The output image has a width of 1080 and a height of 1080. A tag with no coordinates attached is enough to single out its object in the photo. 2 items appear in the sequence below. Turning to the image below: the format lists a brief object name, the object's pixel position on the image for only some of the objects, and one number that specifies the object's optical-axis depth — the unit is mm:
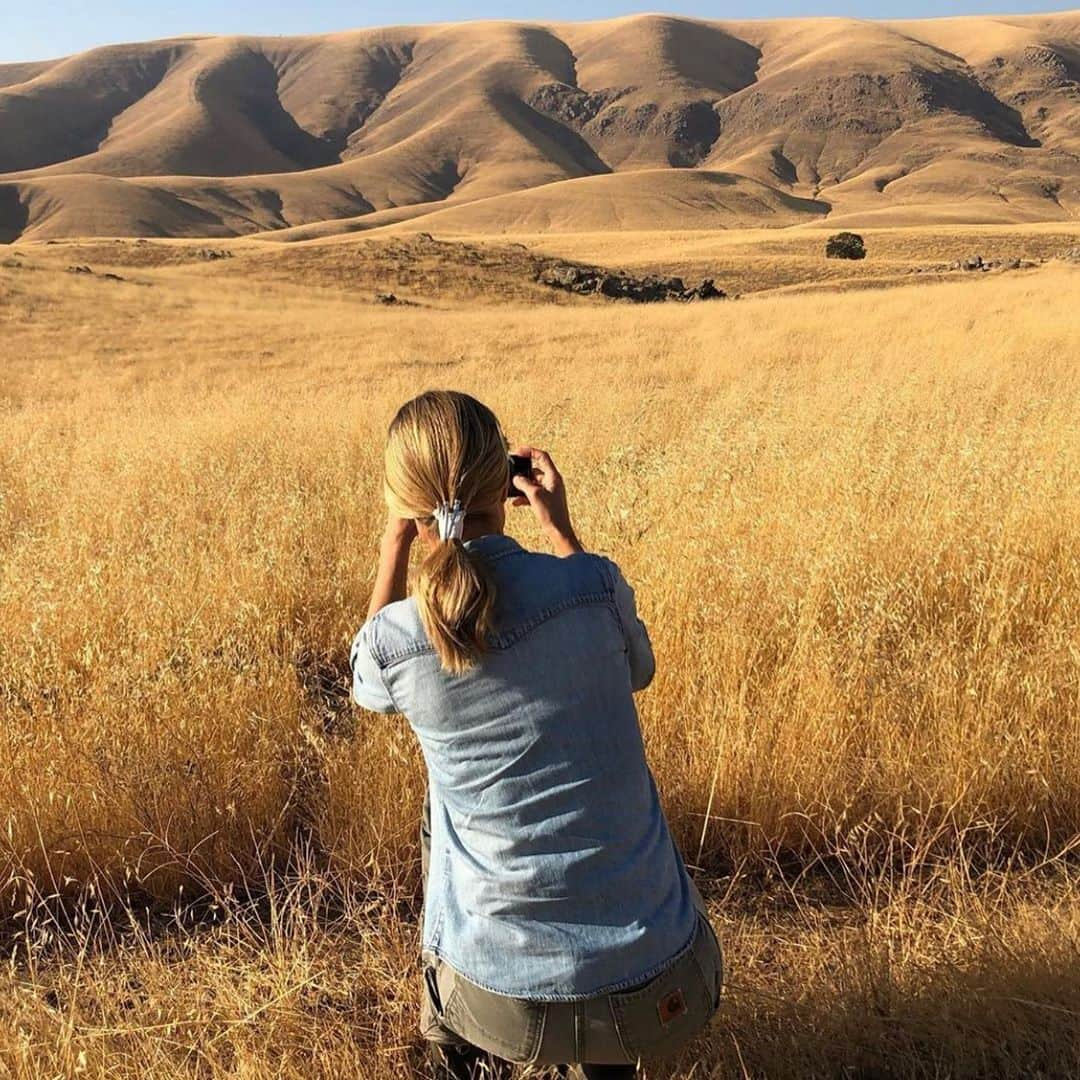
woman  1482
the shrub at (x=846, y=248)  44125
